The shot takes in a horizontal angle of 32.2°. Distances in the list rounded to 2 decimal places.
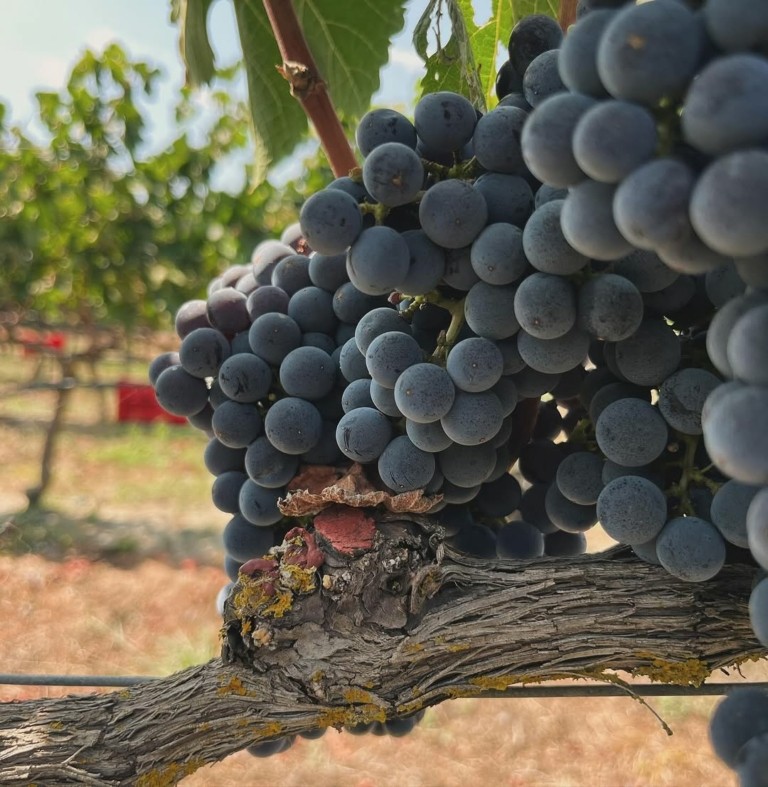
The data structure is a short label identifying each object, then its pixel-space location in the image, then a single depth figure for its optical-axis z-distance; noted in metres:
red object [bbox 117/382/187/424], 7.12
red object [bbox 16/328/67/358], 6.95
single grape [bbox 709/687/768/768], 0.27
